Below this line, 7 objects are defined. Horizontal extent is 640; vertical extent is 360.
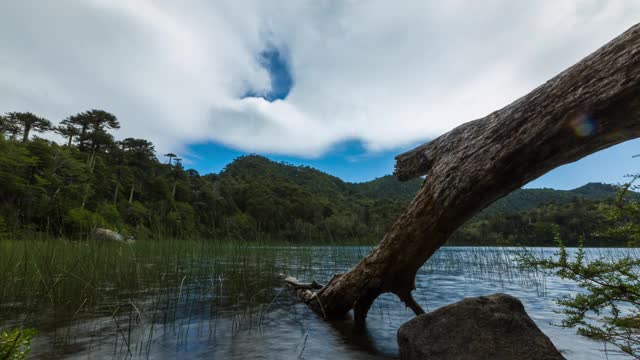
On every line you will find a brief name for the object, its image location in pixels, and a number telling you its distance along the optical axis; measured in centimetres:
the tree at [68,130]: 4948
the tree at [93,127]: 5119
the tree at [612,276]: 270
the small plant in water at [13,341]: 158
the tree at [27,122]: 4391
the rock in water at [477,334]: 316
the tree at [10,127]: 4194
